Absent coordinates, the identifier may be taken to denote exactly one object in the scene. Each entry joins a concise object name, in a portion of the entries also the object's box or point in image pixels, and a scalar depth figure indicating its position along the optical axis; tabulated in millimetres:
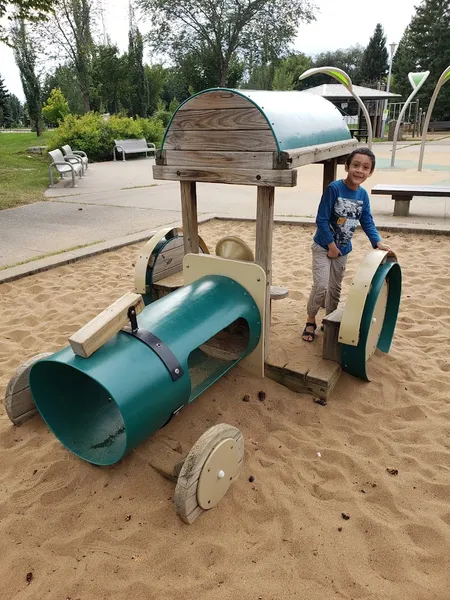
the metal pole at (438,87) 10109
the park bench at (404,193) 6941
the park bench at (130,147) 16906
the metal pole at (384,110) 18762
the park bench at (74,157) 12072
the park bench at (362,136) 23464
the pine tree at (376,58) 61188
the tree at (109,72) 33531
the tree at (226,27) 34500
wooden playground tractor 1846
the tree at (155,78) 40062
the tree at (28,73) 25297
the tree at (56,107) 24712
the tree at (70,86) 33688
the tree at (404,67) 43847
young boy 2777
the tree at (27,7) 9526
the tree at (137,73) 31797
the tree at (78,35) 28281
